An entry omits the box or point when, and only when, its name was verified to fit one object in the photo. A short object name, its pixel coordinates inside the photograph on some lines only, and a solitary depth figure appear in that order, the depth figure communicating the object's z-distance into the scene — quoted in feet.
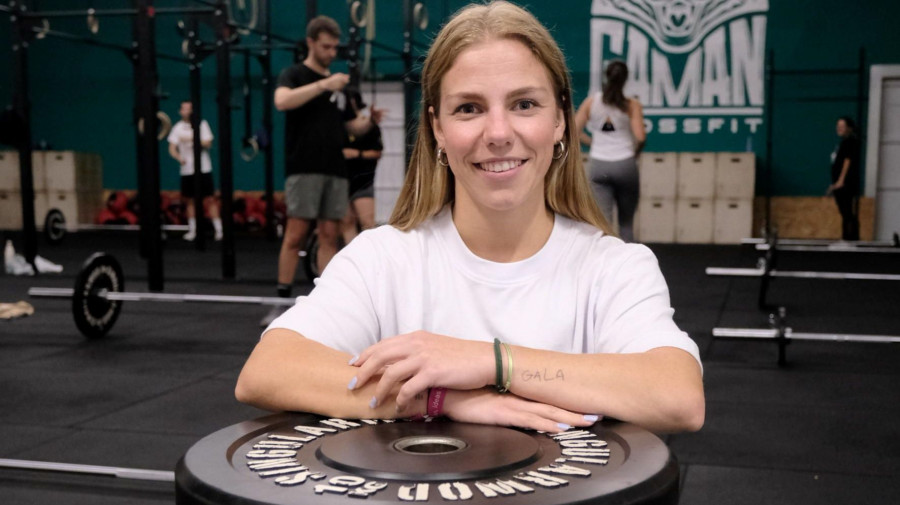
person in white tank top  15.15
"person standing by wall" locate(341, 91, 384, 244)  17.34
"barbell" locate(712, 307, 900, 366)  10.71
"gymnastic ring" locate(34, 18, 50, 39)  20.05
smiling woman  3.28
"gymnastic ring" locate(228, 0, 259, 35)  24.50
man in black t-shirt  13.19
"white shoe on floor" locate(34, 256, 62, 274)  20.99
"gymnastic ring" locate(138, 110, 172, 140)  25.98
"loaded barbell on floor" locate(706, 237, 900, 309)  14.93
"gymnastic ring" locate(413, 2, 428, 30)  27.61
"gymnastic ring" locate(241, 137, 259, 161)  26.16
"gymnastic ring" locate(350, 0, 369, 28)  19.80
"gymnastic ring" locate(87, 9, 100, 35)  21.42
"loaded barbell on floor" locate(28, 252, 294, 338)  12.59
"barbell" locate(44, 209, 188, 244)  27.94
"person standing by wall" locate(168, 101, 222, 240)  28.30
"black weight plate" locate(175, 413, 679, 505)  2.44
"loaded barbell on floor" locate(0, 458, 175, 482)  6.70
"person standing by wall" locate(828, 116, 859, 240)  26.96
